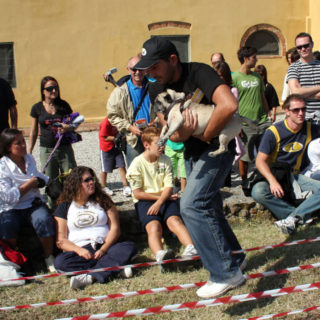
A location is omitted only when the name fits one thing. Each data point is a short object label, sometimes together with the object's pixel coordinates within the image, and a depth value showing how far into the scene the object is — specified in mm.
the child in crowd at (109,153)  6344
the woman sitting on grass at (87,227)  4043
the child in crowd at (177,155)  5625
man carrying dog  3053
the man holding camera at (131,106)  5332
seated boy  4445
